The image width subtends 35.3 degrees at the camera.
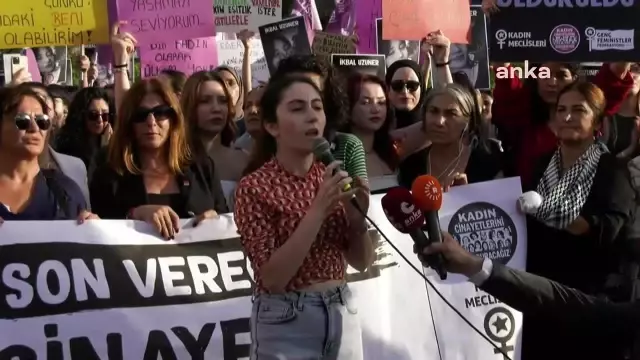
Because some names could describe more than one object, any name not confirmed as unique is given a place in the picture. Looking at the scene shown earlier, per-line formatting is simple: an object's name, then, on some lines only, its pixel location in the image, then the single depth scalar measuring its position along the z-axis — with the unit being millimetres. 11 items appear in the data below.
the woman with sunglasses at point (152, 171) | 4348
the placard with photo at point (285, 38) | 7070
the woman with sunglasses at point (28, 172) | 4160
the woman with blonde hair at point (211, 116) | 5234
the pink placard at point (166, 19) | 6359
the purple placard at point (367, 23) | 8125
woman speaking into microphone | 3188
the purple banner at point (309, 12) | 8312
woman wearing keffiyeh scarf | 4176
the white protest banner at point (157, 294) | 4090
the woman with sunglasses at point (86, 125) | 6152
